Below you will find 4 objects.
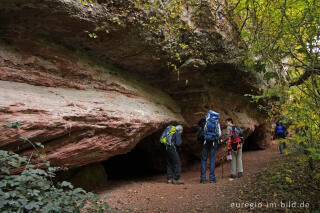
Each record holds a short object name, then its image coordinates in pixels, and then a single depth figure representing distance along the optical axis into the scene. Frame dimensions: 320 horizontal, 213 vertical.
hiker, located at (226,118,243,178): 6.63
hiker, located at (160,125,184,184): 6.66
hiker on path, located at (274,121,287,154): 9.48
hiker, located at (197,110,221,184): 6.60
